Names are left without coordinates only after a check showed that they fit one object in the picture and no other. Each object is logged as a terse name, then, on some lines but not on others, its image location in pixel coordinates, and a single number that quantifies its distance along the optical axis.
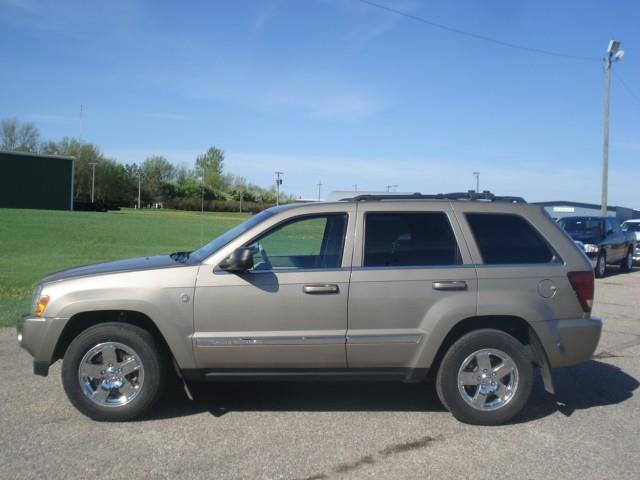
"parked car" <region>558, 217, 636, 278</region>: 17.50
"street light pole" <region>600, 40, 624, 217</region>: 26.14
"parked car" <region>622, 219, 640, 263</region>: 23.80
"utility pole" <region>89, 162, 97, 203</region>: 94.61
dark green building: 66.81
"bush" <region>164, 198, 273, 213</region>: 81.19
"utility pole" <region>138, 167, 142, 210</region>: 102.26
